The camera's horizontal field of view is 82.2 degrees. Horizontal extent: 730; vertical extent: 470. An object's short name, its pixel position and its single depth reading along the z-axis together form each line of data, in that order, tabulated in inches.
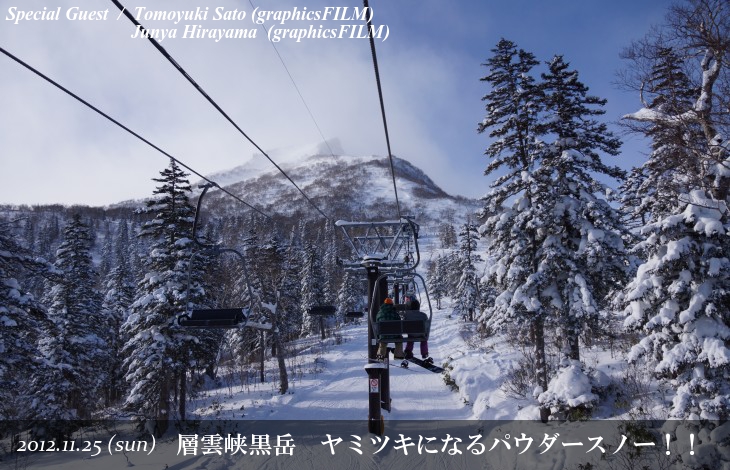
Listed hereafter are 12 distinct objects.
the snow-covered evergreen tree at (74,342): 914.7
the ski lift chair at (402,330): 420.8
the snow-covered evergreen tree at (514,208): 651.5
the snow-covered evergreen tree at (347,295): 2632.9
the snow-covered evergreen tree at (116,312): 1318.9
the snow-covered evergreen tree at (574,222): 618.5
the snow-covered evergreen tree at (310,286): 2273.6
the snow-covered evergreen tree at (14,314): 619.2
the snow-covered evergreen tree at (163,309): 743.1
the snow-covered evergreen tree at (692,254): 375.2
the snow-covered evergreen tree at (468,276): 2185.0
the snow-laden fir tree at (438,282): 3533.5
